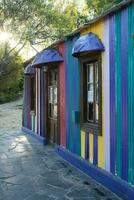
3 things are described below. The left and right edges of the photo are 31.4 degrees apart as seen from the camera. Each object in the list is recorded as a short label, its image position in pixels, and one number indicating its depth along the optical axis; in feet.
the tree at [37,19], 40.91
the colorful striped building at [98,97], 13.15
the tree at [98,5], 39.40
